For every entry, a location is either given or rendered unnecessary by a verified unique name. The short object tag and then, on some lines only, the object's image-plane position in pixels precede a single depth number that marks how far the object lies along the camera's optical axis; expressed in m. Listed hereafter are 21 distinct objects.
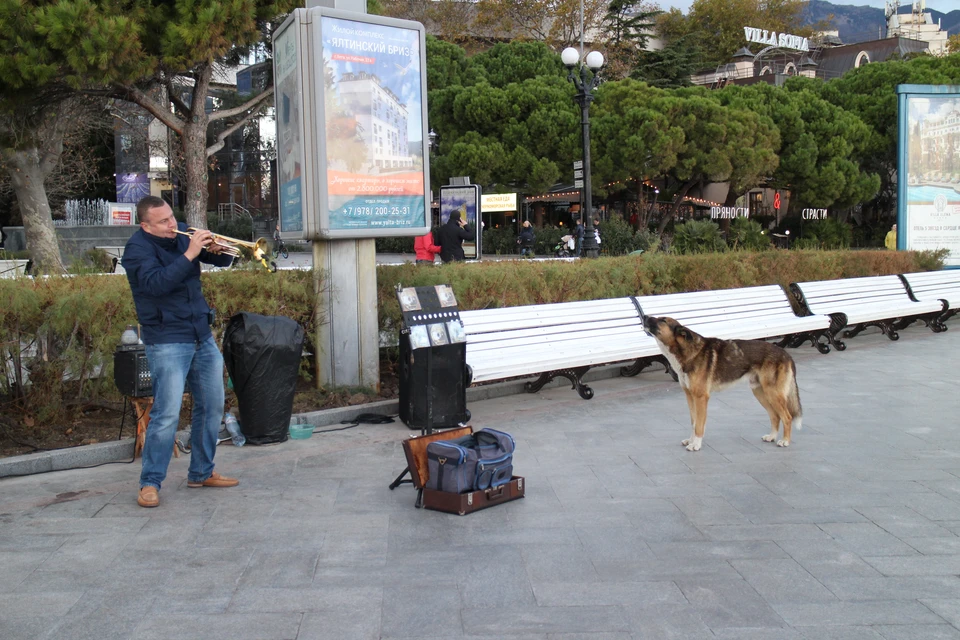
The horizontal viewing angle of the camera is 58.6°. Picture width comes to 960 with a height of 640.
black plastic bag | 6.49
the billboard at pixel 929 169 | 17.42
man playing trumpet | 5.16
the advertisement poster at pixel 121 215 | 31.88
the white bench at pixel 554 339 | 8.21
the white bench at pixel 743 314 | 10.23
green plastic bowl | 7.04
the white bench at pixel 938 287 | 13.97
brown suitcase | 5.15
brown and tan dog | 6.66
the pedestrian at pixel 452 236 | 15.16
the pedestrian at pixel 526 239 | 32.53
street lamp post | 19.22
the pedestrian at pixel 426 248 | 15.41
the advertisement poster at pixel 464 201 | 23.95
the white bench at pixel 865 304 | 12.03
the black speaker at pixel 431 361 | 7.18
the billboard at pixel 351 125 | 7.70
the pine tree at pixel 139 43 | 14.24
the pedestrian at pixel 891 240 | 19.62
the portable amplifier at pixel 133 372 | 5.92
